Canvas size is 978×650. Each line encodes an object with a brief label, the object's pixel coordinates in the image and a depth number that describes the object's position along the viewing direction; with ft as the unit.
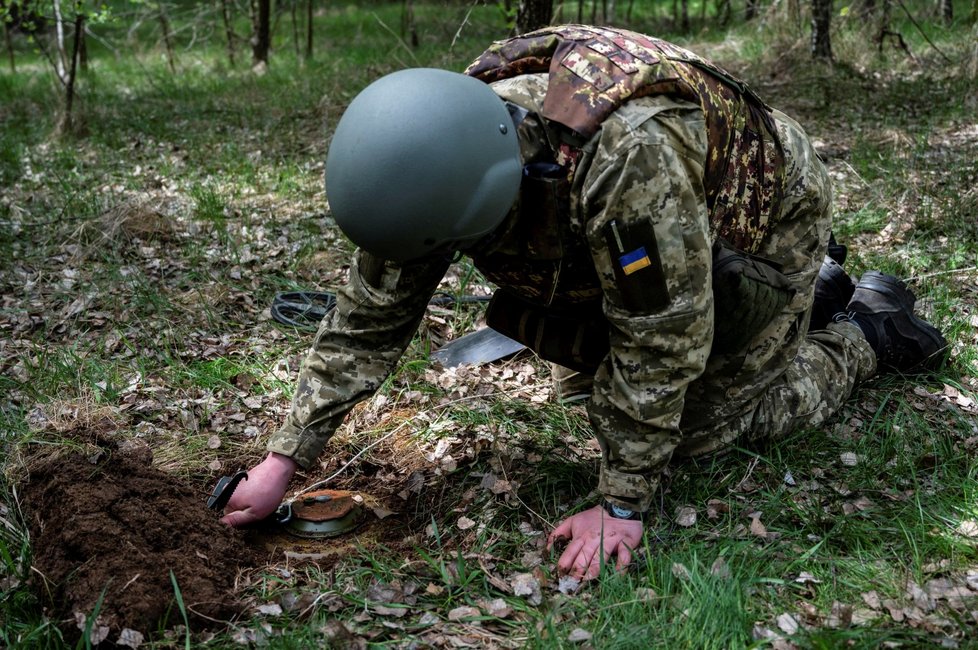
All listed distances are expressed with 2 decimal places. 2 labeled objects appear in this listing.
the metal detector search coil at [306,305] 12.70
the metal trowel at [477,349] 12.14
